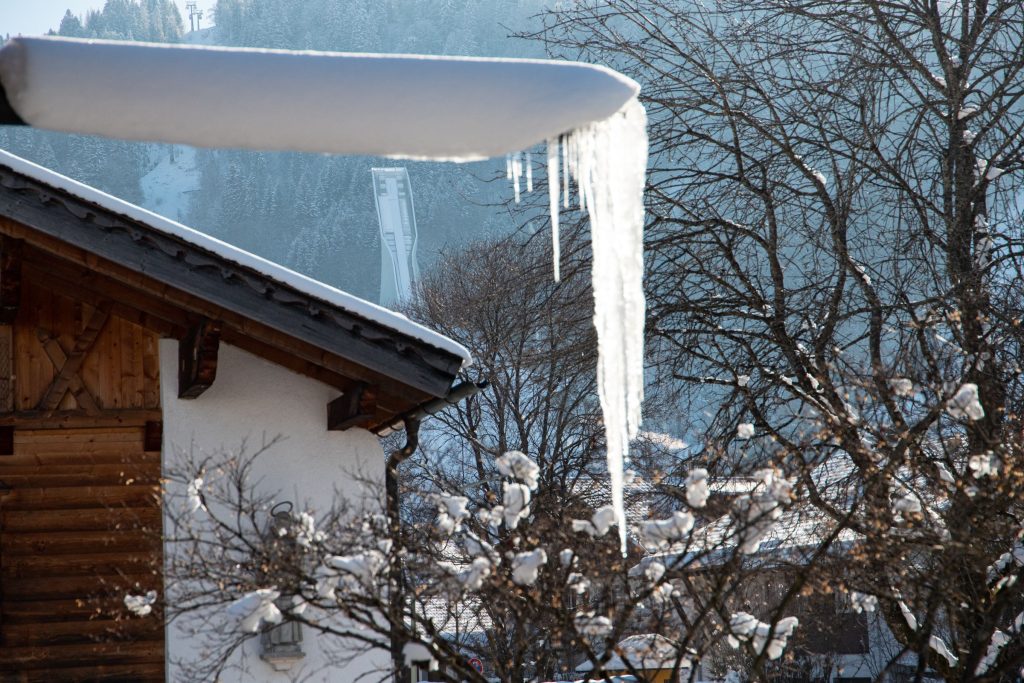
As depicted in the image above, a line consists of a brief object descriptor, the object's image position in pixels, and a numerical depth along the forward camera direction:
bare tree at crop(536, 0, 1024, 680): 12.54
